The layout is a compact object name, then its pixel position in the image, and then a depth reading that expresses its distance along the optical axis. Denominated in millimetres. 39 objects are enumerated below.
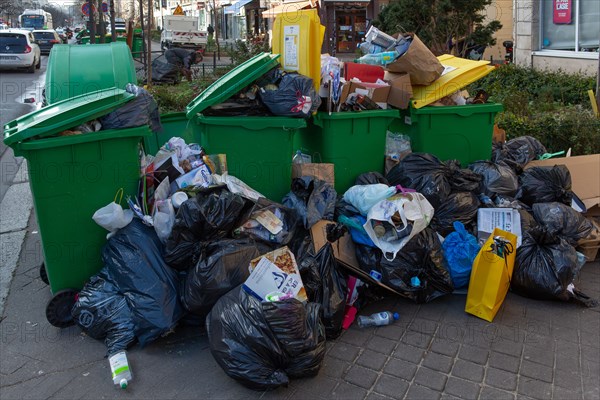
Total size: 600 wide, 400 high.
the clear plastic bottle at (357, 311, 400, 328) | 3482
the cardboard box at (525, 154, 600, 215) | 4828
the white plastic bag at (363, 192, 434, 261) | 3686
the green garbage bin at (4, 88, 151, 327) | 3418
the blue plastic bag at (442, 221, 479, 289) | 3811
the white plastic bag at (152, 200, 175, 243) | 3471
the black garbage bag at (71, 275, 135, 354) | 3236
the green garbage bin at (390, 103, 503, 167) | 4773
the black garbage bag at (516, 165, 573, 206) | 4516
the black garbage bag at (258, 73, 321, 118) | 4039
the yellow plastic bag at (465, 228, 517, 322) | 3467
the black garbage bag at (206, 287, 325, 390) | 2744
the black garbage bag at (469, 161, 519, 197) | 4488
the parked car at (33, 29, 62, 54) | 30264
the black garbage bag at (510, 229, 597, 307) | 3664
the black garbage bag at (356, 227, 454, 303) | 3689
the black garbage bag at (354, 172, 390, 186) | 4445
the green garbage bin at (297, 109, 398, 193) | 4465
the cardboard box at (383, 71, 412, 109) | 4645
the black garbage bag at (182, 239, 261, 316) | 3197
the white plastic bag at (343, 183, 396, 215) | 3930
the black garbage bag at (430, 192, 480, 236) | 4121
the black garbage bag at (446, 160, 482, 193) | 4297
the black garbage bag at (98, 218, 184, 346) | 3213
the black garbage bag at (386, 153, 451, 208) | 4148
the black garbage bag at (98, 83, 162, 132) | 3641
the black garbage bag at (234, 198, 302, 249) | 3555
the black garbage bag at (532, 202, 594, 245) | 4223
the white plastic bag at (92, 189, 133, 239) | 3463
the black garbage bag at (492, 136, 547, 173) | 4938
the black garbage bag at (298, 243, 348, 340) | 3291
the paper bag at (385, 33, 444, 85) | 4699
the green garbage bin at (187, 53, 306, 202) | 4055
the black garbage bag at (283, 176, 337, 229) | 3832
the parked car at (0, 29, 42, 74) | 20172
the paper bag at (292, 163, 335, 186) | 4207
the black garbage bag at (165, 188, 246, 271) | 3355
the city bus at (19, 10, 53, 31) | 50625
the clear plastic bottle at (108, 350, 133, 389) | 2906
